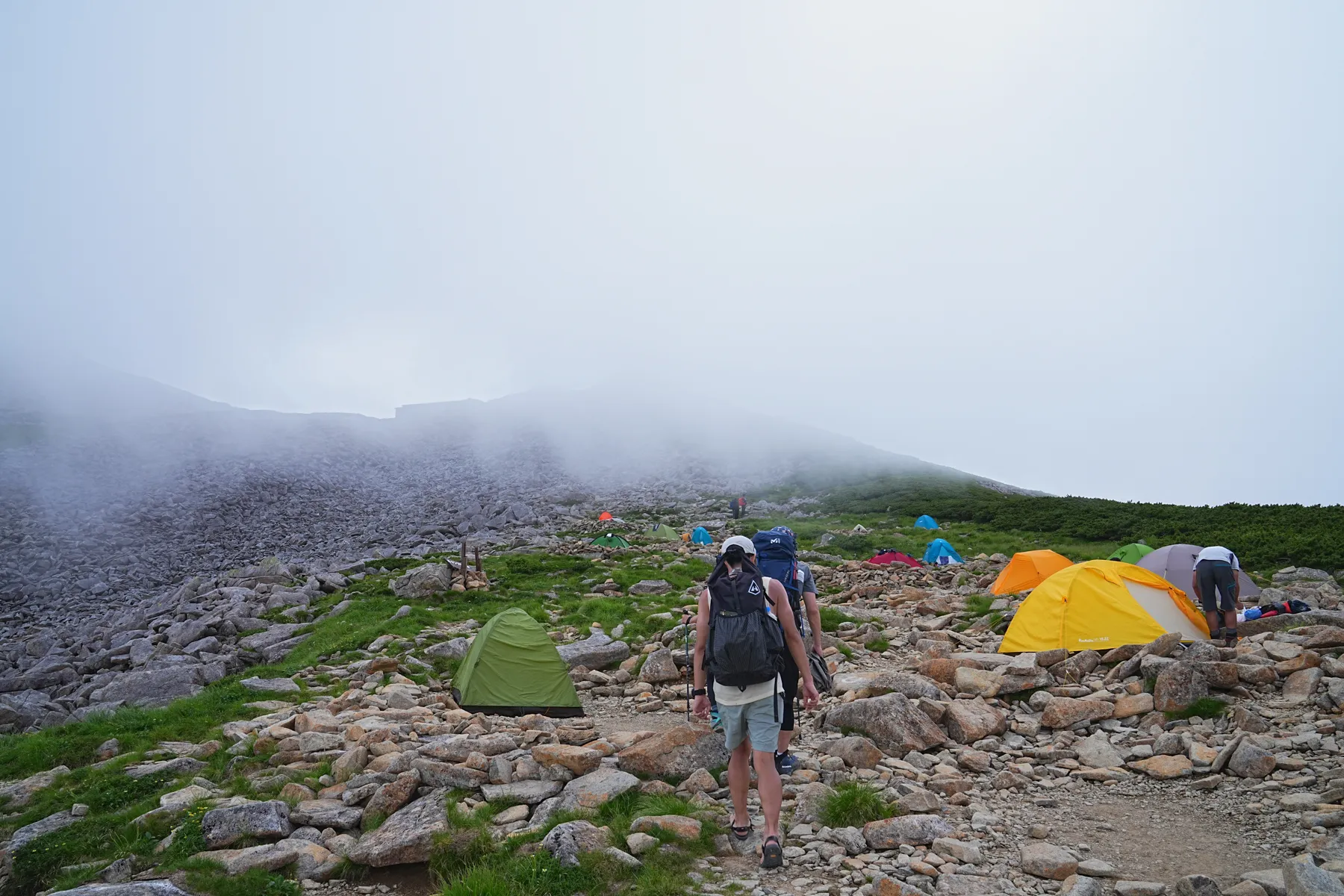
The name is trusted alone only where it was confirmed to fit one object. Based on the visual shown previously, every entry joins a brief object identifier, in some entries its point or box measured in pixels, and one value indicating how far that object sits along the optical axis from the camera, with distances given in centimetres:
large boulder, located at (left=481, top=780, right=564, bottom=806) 777
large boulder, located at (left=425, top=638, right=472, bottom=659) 1567
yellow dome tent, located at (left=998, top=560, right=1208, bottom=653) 1188
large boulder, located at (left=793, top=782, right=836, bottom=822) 695
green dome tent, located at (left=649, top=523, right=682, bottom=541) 4059
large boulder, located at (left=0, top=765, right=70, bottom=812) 966
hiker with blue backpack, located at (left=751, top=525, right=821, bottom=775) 865
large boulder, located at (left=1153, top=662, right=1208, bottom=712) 865
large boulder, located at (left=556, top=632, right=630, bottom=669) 1472
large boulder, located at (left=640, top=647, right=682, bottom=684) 1327
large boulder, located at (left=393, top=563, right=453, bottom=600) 2338
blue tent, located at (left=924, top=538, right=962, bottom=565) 3083
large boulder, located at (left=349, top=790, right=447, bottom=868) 691
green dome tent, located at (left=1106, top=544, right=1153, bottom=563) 2312
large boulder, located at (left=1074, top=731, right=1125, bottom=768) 786
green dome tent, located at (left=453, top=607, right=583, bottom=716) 1237
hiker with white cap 616
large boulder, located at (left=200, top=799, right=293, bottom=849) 750
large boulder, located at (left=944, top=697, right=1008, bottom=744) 876
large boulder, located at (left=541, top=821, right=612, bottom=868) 626
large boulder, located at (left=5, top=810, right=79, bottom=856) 814
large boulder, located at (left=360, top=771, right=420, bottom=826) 783
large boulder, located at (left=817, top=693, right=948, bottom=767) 850
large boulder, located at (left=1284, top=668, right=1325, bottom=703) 827
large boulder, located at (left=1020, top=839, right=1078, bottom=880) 558
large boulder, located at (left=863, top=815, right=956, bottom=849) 624
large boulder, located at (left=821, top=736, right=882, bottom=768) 802
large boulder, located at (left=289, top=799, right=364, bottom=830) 774
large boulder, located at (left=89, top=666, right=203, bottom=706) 1491
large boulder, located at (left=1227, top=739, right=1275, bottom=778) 689
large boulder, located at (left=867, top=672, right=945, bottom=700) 968
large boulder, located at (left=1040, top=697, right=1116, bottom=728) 887
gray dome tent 1862
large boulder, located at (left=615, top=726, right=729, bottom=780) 812
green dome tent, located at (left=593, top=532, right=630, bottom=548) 3594
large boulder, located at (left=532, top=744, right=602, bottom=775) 829
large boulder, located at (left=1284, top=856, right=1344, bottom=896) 433
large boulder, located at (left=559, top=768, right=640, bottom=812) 742
